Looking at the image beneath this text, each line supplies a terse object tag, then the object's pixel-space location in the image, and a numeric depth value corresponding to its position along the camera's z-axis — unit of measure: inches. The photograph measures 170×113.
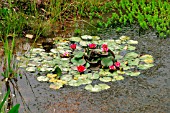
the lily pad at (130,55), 171.3
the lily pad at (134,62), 164.2
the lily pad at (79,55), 164.3
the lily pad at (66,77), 151.0
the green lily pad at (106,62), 159.8
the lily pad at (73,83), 147.3
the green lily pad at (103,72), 156.3
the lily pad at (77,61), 162.4
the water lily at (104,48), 164.7
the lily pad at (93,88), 143.1
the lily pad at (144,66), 161.3
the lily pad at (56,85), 144.7
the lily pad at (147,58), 167.7
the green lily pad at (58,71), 153.4
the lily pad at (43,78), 150.5
